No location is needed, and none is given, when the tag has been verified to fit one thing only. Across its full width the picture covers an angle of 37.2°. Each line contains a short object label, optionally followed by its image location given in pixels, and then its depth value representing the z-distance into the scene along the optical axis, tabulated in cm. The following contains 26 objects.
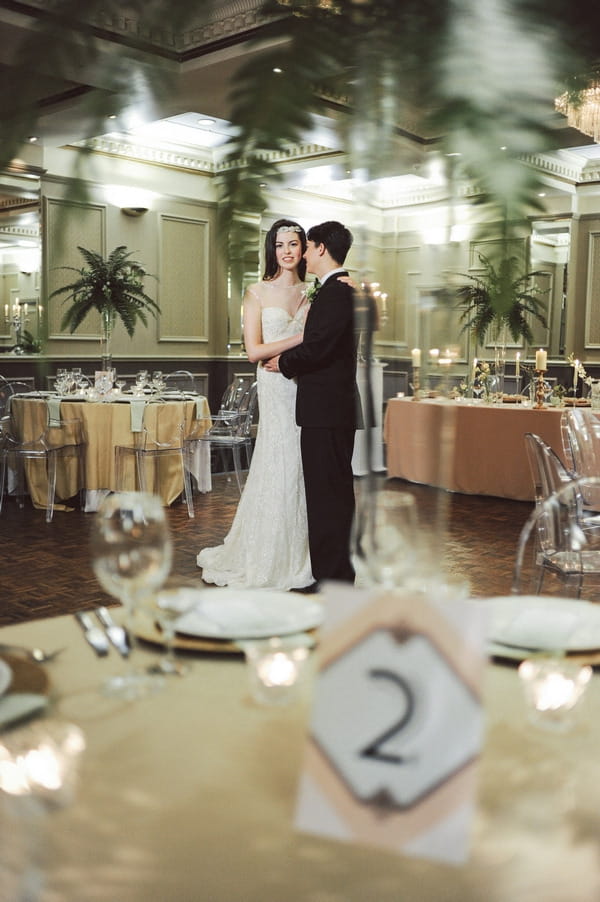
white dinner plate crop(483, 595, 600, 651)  99
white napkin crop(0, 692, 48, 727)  78
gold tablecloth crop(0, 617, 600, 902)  57
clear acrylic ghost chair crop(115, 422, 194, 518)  590
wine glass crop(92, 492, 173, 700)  94
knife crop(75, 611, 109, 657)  97
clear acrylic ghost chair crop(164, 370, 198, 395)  910
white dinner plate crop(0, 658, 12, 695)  84
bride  398
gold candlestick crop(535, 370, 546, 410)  647
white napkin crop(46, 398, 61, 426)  595
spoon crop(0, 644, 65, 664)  94
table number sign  61
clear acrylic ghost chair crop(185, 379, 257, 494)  643
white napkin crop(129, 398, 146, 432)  588
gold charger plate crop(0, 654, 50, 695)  85
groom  311
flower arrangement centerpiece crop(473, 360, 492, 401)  665
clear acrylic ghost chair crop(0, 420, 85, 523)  585
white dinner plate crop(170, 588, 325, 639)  99
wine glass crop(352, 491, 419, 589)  85
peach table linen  639
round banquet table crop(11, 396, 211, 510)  595
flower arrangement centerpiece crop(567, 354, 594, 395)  617
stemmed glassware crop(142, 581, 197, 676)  92
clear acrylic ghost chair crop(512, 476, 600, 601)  200
